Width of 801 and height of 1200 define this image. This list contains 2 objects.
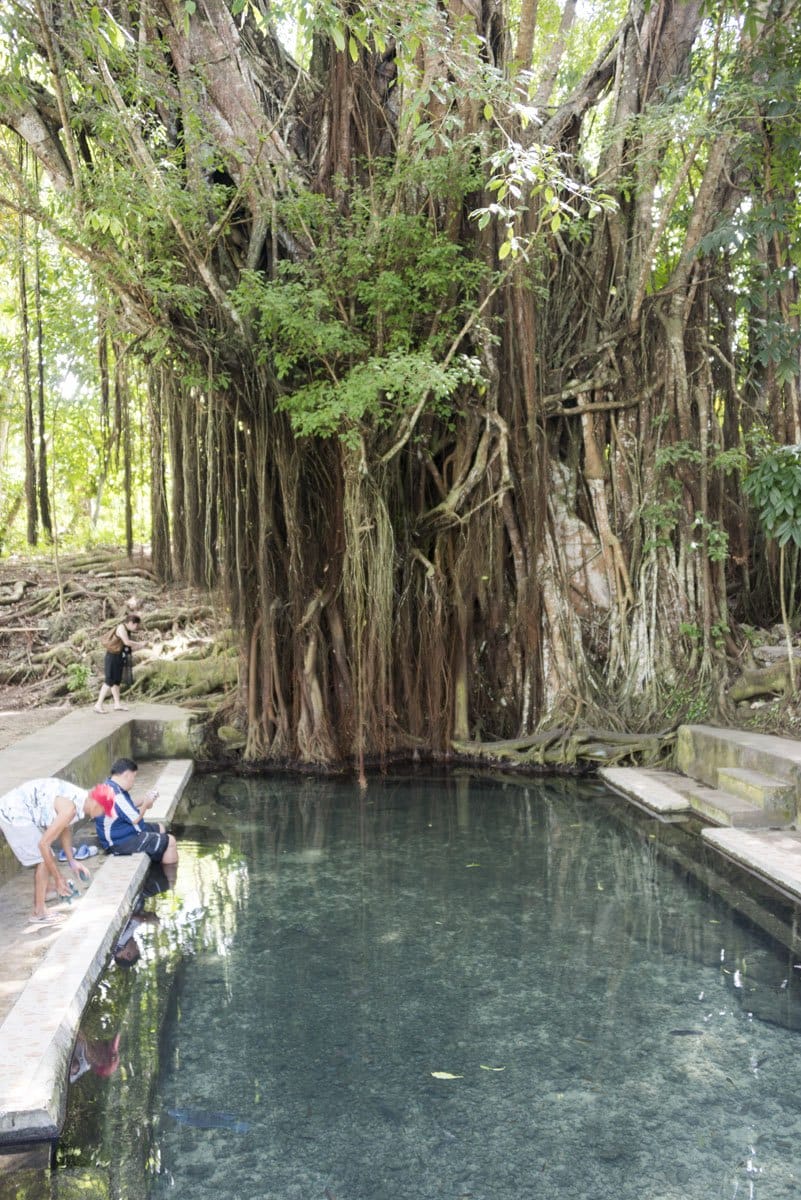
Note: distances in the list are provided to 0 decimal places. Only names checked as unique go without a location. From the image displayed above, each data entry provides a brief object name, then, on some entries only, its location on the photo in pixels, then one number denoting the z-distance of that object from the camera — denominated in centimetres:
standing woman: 888
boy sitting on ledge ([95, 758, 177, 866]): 485
